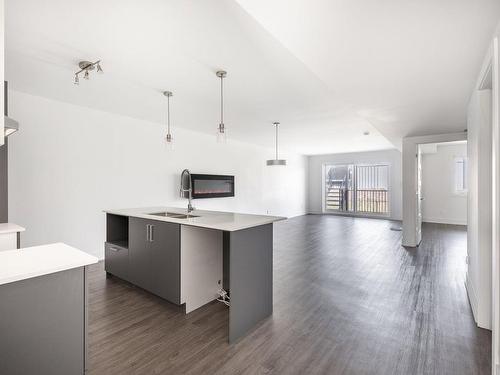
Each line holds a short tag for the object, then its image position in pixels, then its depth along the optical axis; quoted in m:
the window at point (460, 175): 7.92
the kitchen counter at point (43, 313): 1.14
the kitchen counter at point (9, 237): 2.55
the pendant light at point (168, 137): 3.47
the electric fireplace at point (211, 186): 6.06
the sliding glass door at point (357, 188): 9.54
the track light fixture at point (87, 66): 2.58
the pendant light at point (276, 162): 5.76
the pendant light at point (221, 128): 2.80
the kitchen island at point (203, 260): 2.20
